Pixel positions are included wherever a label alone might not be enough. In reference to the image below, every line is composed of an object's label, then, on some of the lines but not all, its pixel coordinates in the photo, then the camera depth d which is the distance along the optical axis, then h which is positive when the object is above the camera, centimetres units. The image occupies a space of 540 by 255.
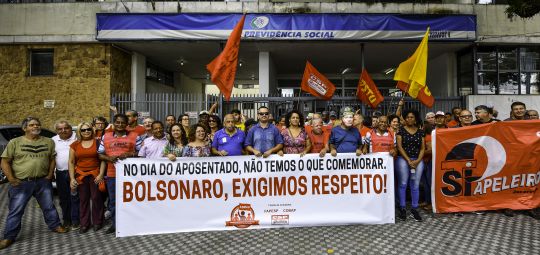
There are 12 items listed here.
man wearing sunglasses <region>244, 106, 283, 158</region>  483 -9
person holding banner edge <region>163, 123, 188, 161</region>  468 -15
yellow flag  765 +149
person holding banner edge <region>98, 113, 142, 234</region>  464 -24
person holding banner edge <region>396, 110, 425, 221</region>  515 -46
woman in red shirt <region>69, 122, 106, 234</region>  465 -59
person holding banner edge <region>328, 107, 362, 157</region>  490 -10
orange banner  529 -64
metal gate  1110 +97
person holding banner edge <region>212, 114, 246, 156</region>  482 -13
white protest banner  453 -88
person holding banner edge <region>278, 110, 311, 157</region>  489 -9
